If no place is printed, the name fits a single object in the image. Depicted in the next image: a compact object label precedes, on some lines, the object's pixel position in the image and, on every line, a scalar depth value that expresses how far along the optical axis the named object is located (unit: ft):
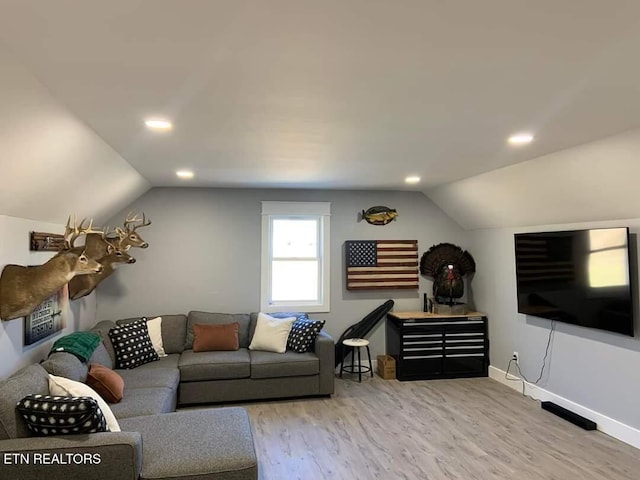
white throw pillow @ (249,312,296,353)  15.78
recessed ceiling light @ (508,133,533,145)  9.94
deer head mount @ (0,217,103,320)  9.68
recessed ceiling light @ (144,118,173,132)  8.81
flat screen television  11.71
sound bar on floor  12.67
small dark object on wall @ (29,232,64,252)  11.14
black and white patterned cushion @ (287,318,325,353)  15.72
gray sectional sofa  7.04
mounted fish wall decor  18.79
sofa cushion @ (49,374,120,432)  8.07
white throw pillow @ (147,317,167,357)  15.60
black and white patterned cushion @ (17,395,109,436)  7.09
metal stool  17.19
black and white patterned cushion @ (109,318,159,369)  14.03
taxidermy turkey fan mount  18.60
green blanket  11.05
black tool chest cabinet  17.54
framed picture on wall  10.97
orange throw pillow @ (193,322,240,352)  15.80
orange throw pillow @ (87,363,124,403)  10.57
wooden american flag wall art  18.63
